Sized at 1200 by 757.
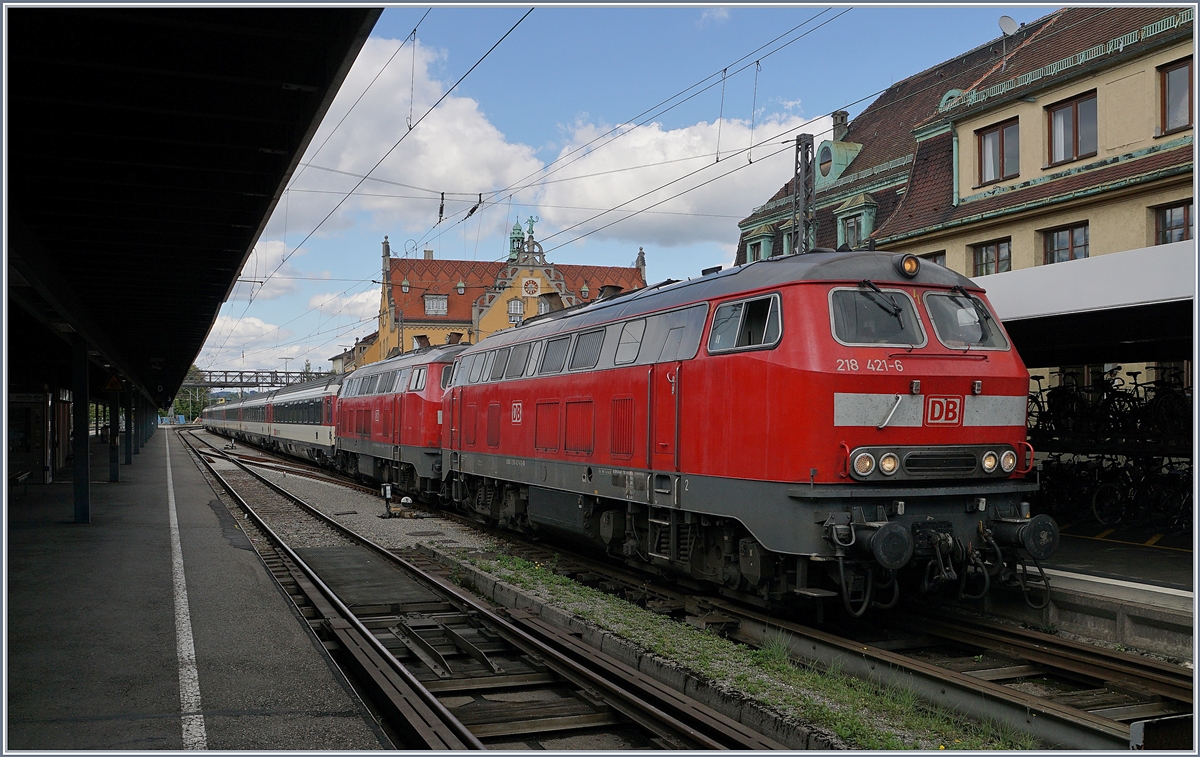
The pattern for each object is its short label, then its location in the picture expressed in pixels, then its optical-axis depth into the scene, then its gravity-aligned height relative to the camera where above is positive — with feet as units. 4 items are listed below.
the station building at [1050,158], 60.08 +19.77
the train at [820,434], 27.27 -0.67
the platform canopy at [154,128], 20.98 +7.92
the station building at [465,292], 245.86 +33.00
